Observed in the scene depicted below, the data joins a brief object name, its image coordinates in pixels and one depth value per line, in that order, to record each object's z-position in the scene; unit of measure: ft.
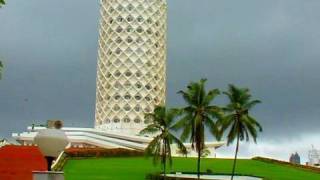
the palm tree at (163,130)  144.15
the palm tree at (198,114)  143.23
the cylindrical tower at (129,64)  310.24
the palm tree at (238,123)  152.25
